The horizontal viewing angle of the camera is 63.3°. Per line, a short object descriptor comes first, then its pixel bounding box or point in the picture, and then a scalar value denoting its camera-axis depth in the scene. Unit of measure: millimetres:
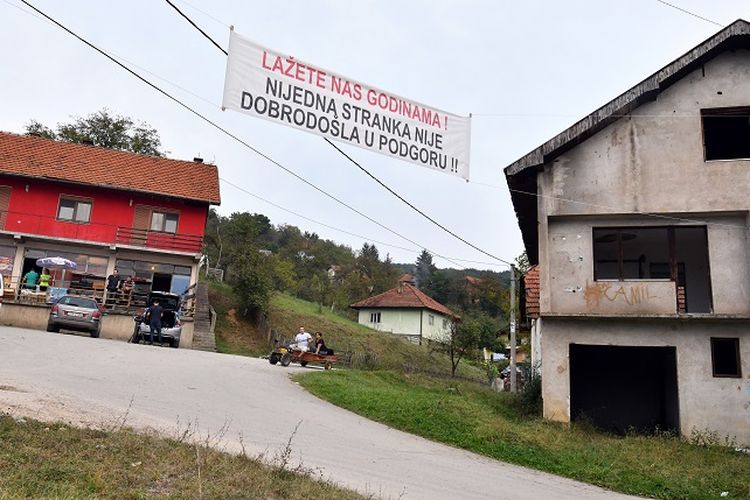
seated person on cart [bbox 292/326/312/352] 23703
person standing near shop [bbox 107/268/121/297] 30344
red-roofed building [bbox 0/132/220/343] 32562
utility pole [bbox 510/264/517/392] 25453
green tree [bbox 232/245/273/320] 38125
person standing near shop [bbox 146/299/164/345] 24562
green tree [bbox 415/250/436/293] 122431
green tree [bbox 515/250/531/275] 43281
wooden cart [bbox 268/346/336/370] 23219
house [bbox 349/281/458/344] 56125
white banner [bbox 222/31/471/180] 8281
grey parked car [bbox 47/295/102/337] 23641
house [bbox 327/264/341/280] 79812
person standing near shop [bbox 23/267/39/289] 29053
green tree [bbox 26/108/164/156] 45094
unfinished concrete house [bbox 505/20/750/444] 14148
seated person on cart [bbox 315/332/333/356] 24016
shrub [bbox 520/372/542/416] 16031
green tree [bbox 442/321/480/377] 36844
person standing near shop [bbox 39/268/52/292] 28841
